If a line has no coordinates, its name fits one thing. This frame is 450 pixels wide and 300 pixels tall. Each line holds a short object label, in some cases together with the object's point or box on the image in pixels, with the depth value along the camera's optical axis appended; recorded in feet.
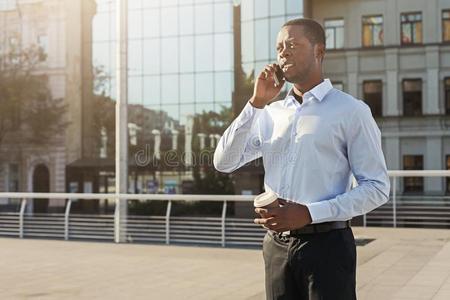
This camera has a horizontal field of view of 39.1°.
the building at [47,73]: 130.93
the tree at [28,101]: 125.29
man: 7.09
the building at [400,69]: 102.22
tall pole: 52.44
